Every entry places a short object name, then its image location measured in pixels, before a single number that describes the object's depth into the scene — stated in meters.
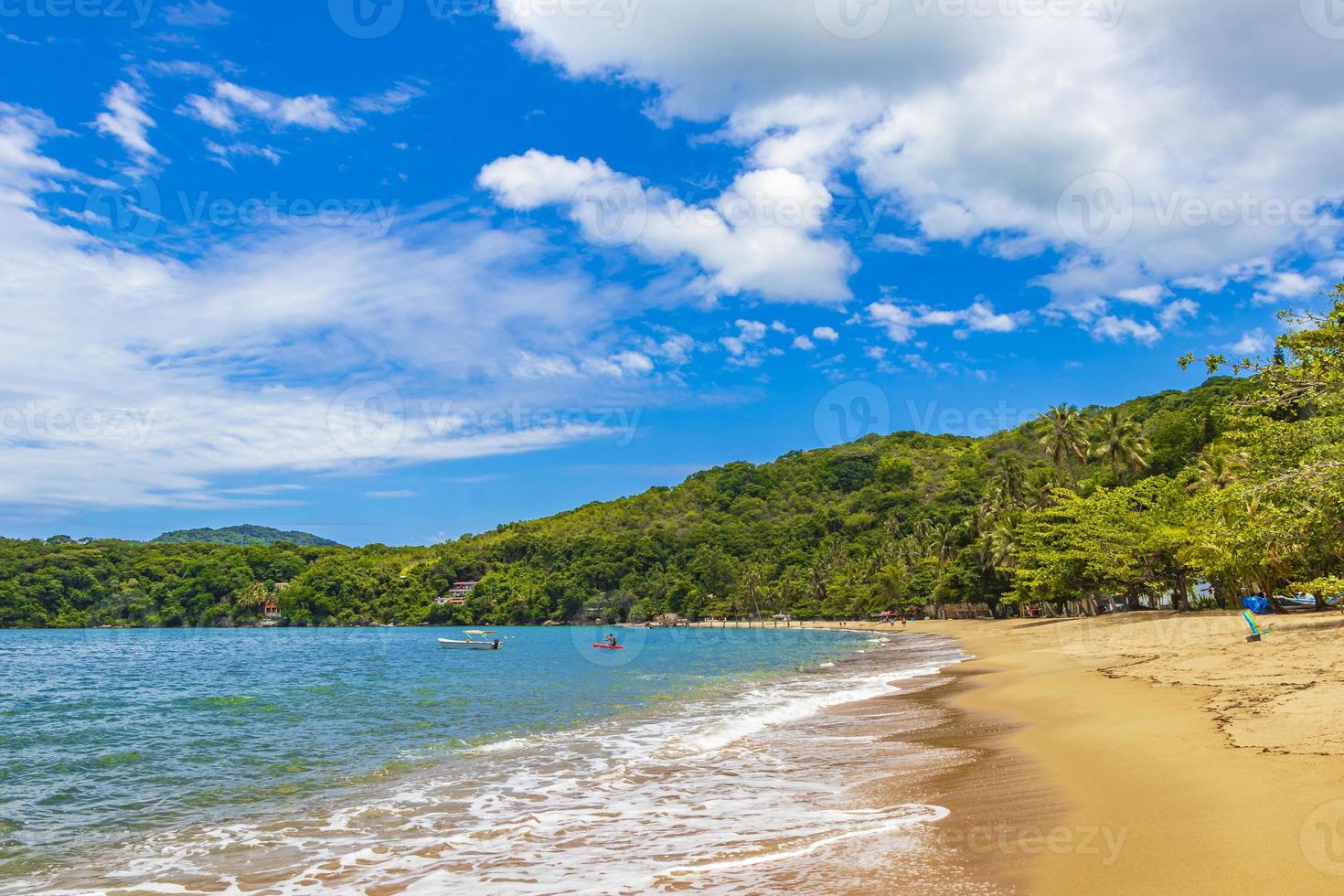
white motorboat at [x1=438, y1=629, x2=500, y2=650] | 74.60
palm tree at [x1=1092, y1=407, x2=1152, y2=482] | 63.28
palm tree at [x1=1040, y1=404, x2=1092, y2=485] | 67.00
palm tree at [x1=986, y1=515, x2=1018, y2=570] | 67.00
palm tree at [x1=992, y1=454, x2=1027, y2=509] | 78.88
